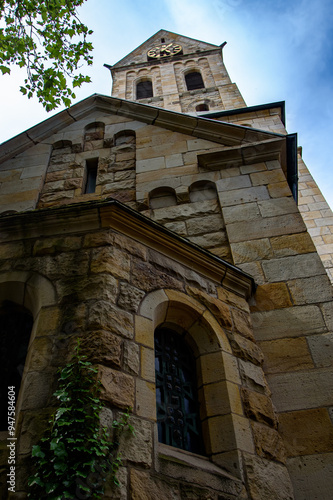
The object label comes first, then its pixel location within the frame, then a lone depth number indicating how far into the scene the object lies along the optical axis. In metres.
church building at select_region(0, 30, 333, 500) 2.76
